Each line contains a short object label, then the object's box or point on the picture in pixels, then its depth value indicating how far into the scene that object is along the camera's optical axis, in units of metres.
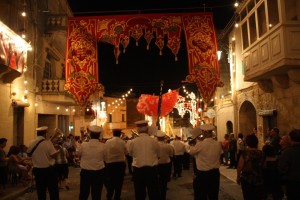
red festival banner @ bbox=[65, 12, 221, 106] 13.94
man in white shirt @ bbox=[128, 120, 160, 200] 6.94
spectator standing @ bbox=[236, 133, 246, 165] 14.77
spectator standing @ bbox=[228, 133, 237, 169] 16.25
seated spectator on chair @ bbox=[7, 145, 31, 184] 12.23
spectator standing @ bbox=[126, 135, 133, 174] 16.14
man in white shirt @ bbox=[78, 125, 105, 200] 7.41
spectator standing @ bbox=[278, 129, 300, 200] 6.05
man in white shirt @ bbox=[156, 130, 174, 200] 9.43
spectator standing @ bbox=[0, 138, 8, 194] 11.03
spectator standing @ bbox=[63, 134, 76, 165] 19.02
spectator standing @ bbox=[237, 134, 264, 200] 6.39
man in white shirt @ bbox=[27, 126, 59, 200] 7.70
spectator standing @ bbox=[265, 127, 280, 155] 10.12
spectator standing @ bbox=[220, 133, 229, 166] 17.20
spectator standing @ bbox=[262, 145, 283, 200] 7.67
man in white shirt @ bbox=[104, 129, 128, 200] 9.52
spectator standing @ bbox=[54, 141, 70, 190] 10.69
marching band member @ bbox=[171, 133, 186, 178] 14.98
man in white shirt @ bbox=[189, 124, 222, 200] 7.21
